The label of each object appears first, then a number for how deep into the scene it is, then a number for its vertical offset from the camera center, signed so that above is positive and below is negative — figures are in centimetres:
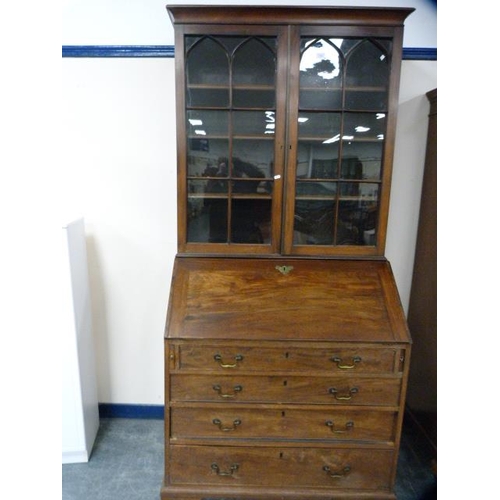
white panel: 172 -83
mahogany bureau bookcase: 148 -36
